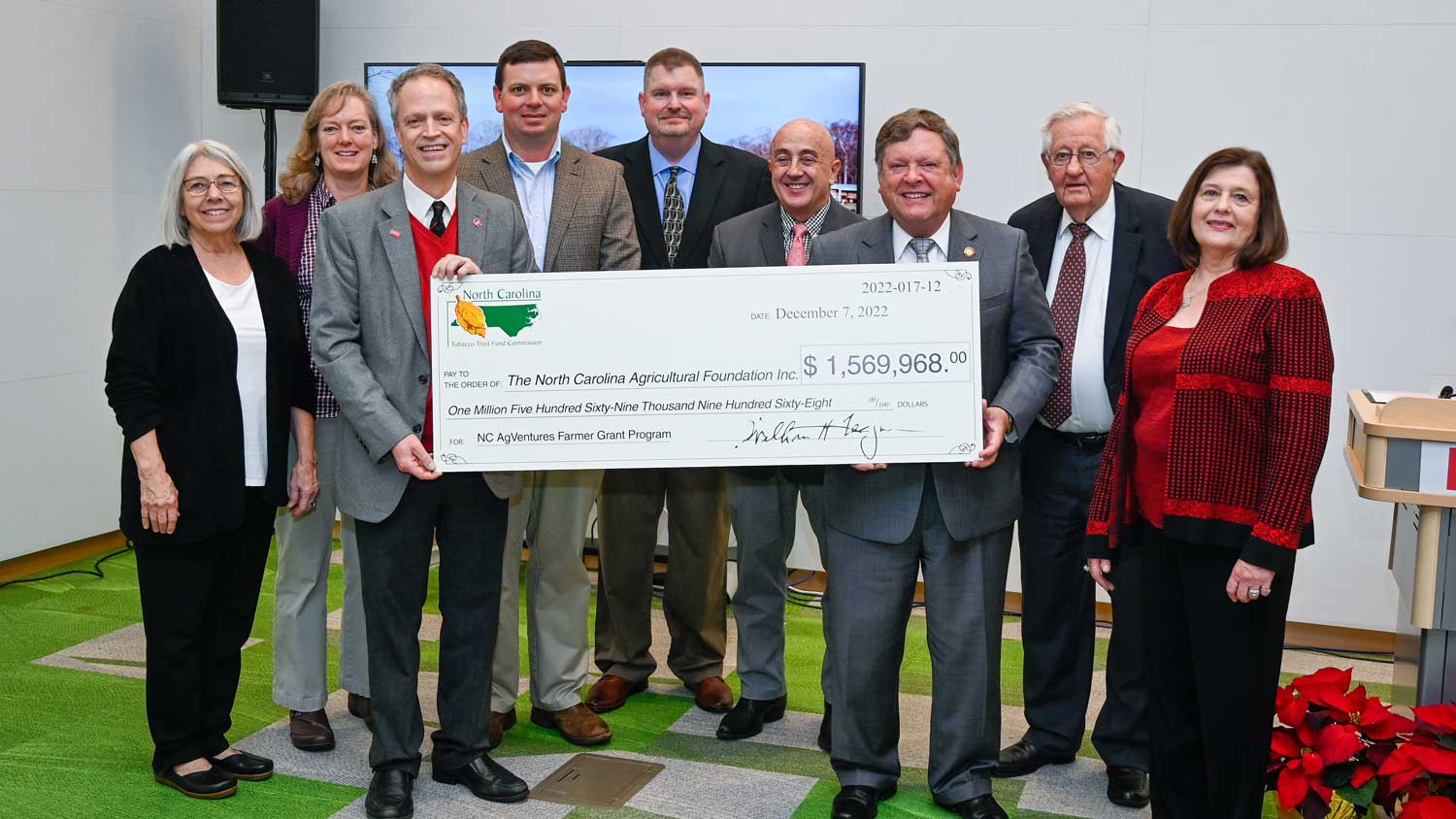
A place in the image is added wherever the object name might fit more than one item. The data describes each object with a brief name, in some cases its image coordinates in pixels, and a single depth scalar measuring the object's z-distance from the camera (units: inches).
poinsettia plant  100.1
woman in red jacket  91.9
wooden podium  105.6
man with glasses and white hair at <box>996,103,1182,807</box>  123.7
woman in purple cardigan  132.7
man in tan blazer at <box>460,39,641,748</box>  131.1
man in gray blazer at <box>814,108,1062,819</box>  110.3
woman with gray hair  113.4
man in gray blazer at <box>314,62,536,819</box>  110.7
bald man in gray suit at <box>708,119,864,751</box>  132.2
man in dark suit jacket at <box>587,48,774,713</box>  144.2
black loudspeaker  208.8
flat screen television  194.2
